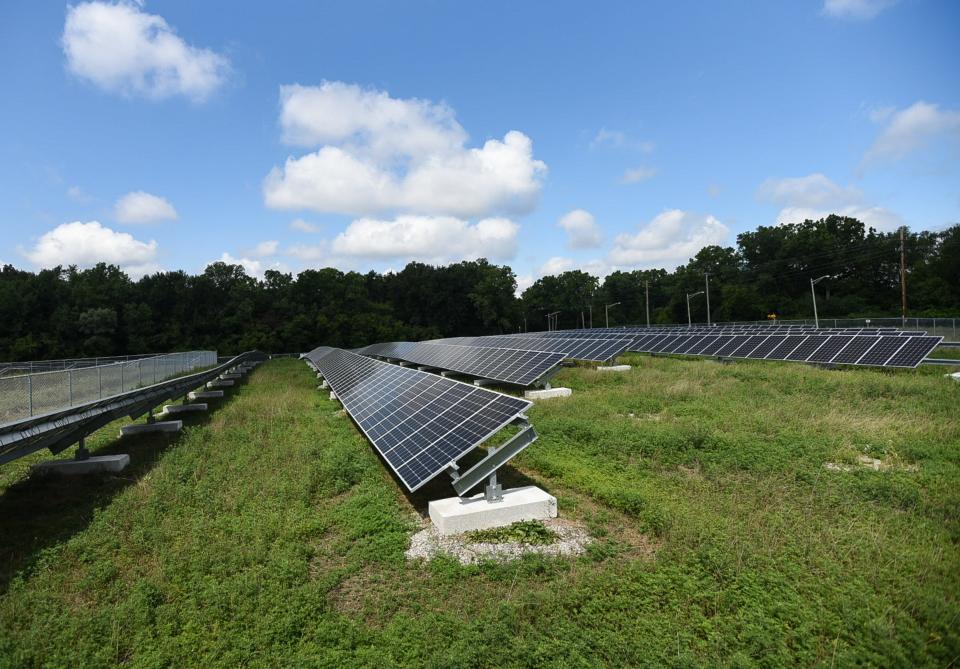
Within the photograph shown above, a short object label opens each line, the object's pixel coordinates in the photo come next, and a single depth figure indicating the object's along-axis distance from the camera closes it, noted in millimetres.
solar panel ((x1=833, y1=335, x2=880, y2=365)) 23314
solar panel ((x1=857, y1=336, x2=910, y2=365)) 22328
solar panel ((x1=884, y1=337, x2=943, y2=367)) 21078
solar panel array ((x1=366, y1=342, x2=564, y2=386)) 20500
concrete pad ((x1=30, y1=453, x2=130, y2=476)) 11977
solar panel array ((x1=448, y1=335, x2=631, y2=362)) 28469
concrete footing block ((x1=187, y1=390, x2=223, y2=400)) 25452
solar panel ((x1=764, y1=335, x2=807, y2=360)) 26125
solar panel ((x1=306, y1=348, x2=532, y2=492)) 8445
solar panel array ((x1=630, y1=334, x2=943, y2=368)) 21859
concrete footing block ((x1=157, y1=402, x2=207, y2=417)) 21203
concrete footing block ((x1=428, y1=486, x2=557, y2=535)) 7953
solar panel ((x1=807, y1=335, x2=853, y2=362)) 24203
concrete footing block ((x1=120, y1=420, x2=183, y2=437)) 16544
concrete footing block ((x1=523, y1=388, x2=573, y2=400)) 19523
